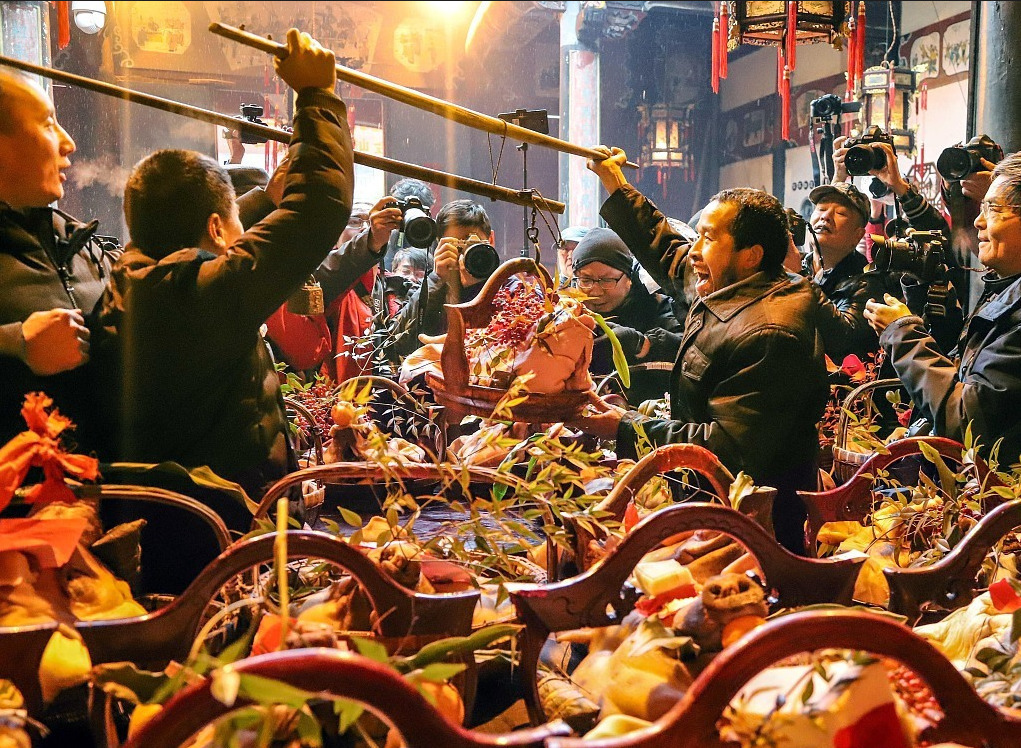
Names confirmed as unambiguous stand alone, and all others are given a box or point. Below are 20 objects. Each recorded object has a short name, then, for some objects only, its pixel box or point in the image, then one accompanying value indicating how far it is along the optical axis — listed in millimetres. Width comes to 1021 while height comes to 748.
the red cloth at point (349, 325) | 3170
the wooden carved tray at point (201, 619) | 914
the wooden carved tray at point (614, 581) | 1050
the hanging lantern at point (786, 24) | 3811
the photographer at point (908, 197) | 2797
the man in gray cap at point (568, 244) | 3886
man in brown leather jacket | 1705
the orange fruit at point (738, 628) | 1093
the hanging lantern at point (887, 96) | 5195
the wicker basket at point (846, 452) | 2064
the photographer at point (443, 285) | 3061
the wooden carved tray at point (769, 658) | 797
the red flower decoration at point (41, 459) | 1057
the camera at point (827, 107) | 3586
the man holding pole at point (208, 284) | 1235
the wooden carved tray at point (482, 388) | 1862
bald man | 1198
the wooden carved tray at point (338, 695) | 696
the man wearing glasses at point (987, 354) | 1702
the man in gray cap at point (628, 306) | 3053
